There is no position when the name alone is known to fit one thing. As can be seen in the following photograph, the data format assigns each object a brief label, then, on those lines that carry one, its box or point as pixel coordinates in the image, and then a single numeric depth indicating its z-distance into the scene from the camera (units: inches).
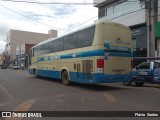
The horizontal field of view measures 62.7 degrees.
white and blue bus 280.2
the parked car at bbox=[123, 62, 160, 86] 332.3
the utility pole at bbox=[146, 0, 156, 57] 438.4
